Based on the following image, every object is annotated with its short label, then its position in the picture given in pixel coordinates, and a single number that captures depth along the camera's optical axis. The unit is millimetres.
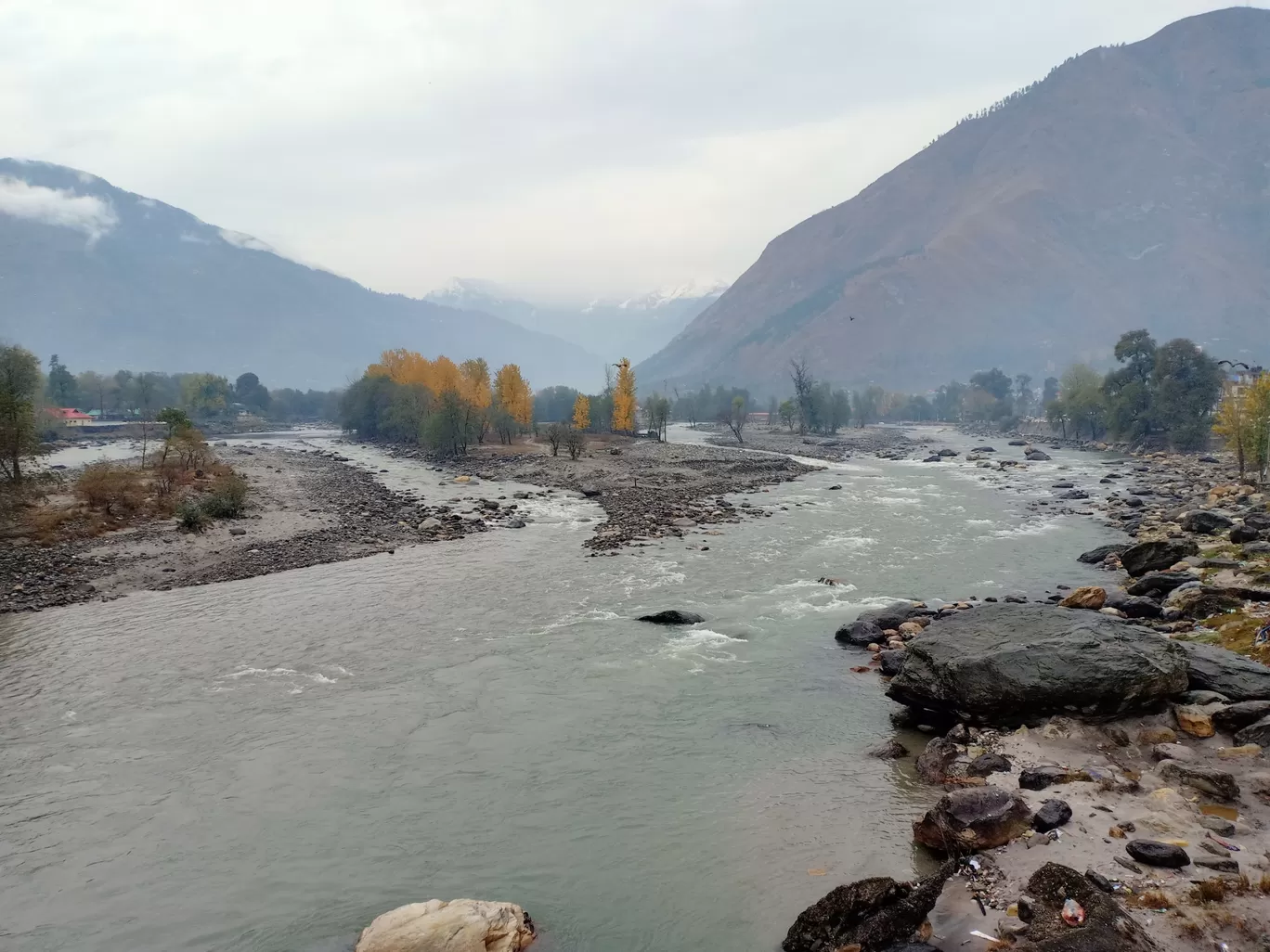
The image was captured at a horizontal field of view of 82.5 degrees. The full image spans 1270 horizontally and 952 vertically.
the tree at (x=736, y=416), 119488
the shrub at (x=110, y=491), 38969
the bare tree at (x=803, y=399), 131625
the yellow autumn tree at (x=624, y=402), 114312
